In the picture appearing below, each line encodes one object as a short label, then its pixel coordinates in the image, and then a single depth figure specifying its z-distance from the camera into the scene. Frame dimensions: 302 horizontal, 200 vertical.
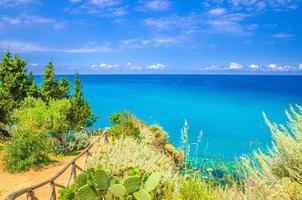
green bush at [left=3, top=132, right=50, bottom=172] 10.70
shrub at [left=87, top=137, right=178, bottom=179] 6.00
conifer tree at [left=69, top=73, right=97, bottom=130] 16.39
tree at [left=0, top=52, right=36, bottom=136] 16.51
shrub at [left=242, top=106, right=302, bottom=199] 3.06
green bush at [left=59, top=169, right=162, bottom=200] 4.74
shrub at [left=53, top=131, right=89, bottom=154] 13.83
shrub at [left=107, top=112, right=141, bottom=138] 11.80
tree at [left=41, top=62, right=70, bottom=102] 18.32
